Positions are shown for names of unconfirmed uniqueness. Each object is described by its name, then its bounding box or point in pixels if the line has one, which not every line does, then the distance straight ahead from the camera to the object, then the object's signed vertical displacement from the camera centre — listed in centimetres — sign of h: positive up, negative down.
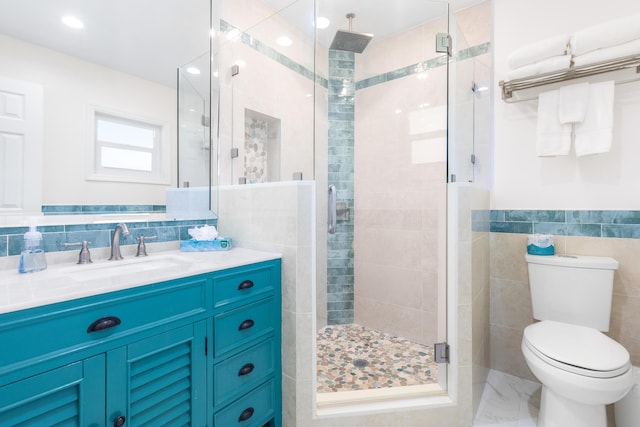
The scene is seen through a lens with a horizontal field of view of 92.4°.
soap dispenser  116 -17
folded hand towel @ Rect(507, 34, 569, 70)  171 +94
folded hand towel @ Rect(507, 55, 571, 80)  169 +84
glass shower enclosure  200 +20
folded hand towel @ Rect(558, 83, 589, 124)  169 +62
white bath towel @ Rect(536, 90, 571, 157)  176 +49
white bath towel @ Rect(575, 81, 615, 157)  163 +49
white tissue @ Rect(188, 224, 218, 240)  173 -12
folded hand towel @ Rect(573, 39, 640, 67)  153 +83
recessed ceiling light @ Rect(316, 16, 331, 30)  190 +119
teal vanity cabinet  81 -48
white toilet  127 -61
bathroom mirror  125 +62
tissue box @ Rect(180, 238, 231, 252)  168 -18
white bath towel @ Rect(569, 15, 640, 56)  152 +92
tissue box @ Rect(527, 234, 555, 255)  186 -19
